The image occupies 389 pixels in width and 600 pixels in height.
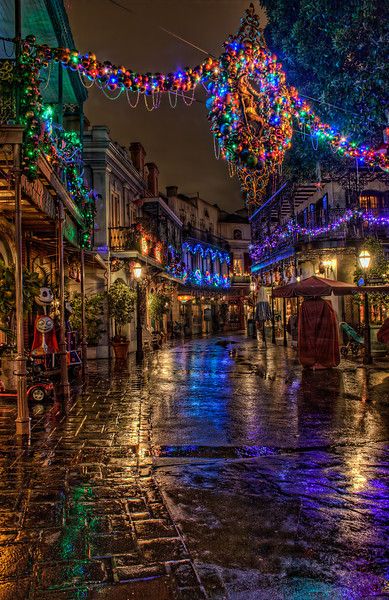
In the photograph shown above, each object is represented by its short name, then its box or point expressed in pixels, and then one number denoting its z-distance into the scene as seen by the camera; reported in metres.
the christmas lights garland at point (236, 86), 7.51
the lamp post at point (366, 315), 14.33
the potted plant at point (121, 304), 19.38
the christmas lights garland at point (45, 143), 7.09
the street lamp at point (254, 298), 32.78
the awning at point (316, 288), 13.55
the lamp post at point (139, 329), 17.88
